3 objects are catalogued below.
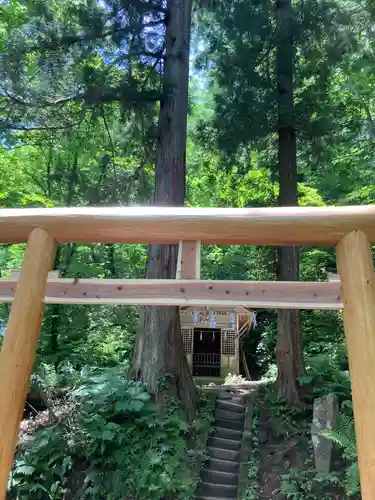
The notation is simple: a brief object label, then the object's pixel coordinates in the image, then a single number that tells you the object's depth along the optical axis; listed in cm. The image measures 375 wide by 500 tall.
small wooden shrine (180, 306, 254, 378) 1263
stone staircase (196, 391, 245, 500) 581
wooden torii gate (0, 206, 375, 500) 207
